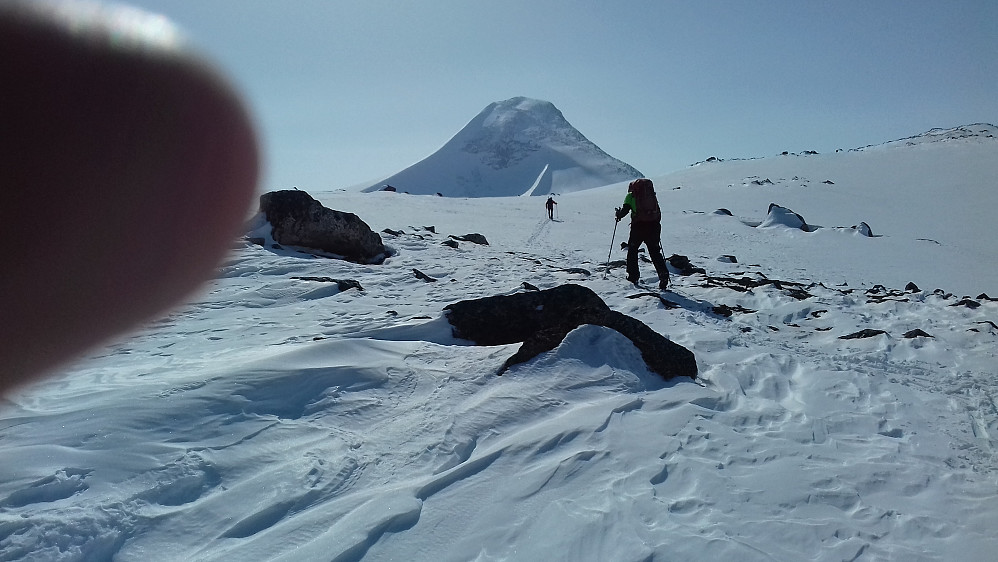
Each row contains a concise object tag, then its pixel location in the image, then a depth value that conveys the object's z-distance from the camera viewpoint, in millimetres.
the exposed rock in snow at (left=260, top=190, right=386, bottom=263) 9648
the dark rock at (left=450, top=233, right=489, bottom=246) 14398
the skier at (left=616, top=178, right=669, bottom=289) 8102
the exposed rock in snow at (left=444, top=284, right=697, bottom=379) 4379
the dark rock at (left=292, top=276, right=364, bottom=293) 6855
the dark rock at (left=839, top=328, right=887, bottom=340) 5562
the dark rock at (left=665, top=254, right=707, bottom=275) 10070
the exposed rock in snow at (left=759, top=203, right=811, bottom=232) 22844
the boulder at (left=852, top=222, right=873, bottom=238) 20980
